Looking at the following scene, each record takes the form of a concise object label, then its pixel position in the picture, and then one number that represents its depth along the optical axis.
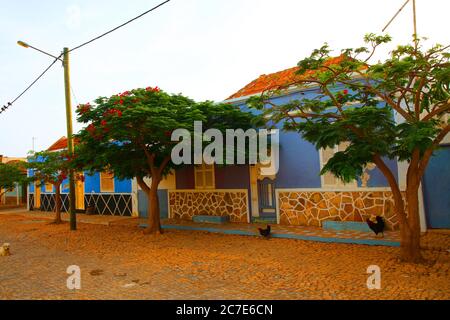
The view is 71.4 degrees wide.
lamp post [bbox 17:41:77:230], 11.29
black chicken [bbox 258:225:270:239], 8.75
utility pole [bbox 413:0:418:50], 8.29
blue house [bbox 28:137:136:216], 15.47
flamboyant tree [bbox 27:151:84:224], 12.91
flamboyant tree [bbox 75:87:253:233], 7.98
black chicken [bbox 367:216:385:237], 7.42
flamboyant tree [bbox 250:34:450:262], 5.24
